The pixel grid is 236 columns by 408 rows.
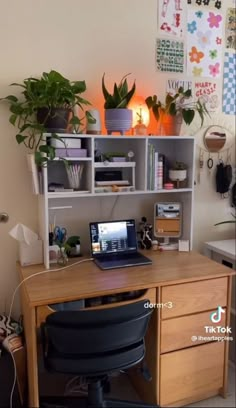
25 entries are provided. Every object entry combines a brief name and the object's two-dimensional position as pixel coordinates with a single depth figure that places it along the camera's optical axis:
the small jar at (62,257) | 1.89
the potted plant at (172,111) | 2.02
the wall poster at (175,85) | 2.18
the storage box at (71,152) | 1.78
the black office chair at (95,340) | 1.32
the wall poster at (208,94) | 2.26
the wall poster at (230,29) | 2.26
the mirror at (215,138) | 2.32
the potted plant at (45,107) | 1.69
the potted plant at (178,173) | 2.07
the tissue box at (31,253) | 1.84
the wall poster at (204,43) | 2.18
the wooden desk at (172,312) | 1.61
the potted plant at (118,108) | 1.88
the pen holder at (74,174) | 1.89
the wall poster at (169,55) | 2.13
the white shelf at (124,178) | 1.85
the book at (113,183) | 1.93
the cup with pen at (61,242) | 1.89
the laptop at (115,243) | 1.94
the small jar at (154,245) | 2.15
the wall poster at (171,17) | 2.10
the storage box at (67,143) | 1.77
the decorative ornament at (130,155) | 2.01
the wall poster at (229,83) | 2.30
